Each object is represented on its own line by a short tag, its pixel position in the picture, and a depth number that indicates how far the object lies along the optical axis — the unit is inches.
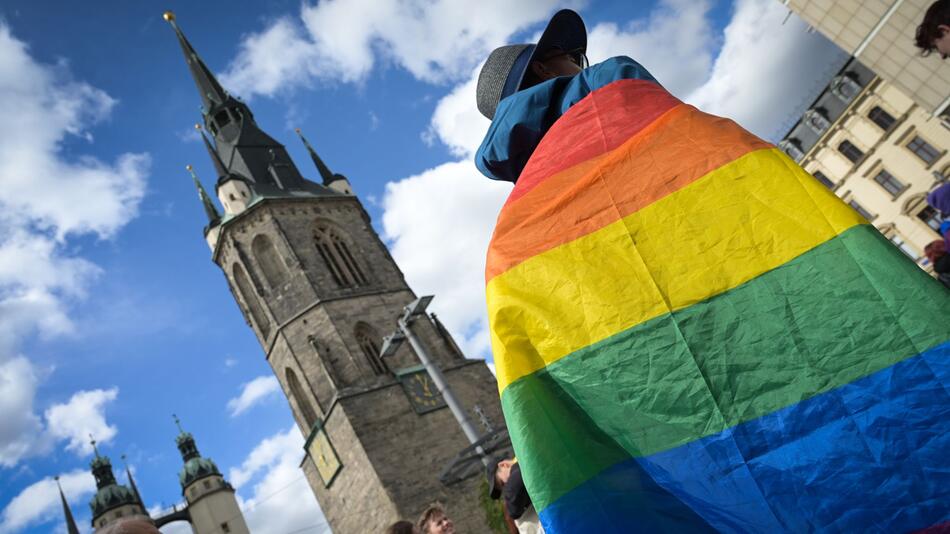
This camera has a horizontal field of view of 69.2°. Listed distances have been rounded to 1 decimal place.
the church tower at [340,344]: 1003.9
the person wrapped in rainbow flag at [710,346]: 47.6
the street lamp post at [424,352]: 646.5
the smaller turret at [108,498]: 2411.4
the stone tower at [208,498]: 2319.1
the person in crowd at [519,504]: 141.4
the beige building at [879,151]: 1178.0
